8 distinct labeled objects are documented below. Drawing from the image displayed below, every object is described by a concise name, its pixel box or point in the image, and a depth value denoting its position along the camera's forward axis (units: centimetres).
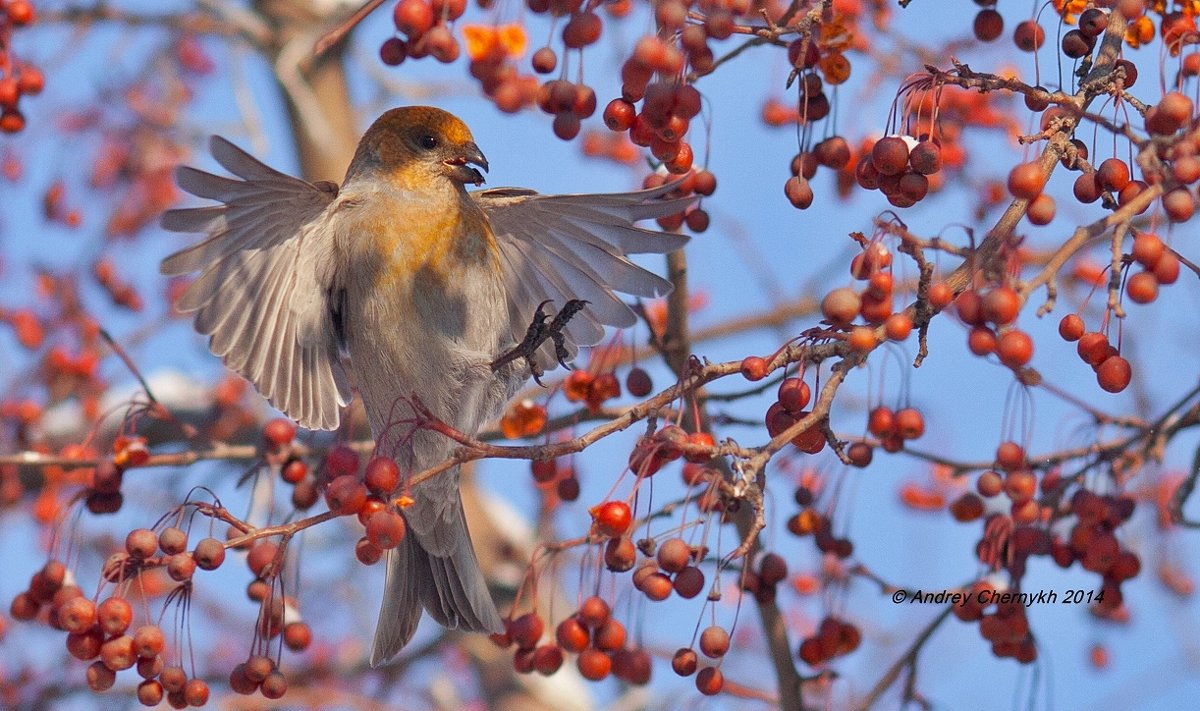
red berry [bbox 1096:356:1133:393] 381
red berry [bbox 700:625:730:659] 450
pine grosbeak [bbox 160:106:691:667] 636
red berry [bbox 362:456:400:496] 417
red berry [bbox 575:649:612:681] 518
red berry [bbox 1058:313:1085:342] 399
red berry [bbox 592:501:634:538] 425
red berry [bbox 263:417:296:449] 618
